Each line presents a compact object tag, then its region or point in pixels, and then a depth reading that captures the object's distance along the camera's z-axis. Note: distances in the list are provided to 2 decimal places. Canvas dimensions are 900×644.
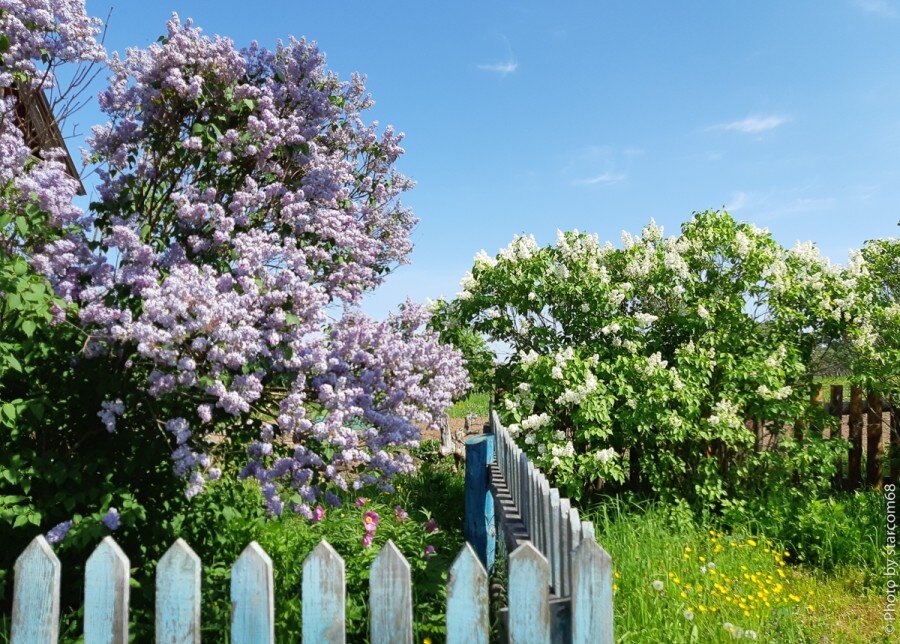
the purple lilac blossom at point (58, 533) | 3.11
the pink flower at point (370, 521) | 4.17
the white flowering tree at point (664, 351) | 6.04
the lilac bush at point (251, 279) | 2.84
